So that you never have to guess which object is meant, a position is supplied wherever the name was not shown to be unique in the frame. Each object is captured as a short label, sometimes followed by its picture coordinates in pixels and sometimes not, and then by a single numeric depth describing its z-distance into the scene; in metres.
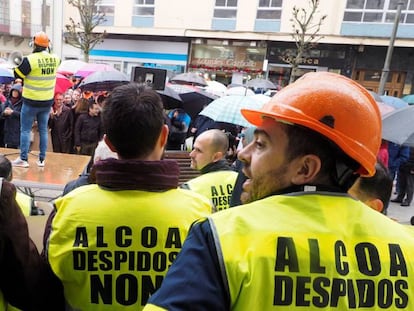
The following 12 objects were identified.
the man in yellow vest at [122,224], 1.43
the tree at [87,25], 18.92
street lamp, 11.89
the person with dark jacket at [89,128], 6.52
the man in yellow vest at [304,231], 0.86
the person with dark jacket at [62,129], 6.84
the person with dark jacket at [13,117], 6.55
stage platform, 4.58
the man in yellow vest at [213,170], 2.80
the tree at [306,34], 18.81
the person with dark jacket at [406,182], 7.12
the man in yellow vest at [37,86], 4.66
